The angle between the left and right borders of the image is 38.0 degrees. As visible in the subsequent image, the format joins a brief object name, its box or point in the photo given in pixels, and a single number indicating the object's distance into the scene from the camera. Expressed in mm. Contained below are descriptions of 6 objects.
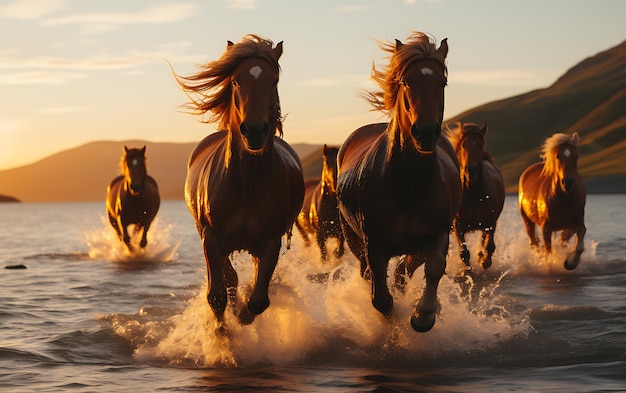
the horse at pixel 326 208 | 17578
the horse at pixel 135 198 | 21234
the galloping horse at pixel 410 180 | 7418
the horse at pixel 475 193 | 15133
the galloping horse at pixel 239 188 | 8148
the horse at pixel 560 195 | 16688
